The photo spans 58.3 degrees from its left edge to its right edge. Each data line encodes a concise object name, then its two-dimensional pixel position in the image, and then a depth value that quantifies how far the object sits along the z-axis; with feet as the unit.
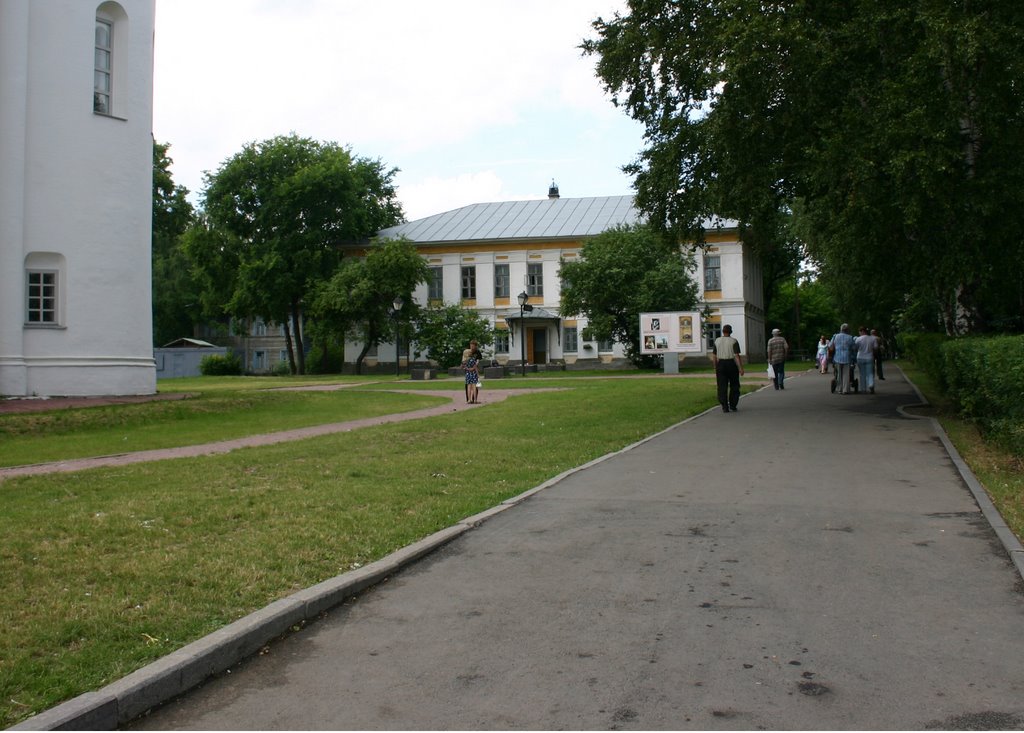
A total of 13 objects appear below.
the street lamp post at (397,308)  169.07
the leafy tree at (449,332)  179.63
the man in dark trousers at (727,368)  64.34
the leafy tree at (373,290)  181.27
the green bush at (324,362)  214.69
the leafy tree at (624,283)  160.97
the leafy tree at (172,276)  214.90
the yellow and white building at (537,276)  193.77
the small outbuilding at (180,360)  220.23
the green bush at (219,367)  207.41
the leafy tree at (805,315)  294.87
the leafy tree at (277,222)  192.13
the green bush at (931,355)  64.90
